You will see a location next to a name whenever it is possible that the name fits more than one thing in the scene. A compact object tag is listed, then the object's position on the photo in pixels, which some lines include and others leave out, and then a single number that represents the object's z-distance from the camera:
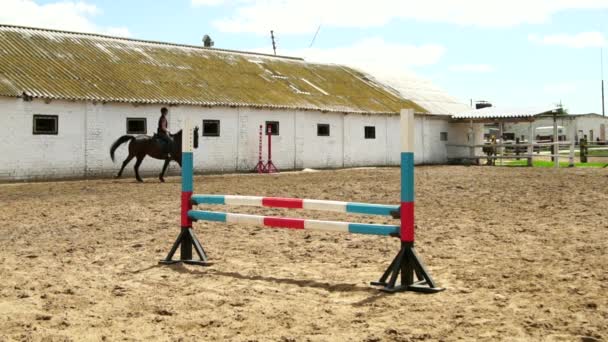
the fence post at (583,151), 34.09
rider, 21.09
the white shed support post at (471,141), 36.50
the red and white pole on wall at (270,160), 27.86
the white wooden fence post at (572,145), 30.64
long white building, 22.67
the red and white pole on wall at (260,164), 27.95
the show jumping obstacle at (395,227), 6.45
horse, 21.45
